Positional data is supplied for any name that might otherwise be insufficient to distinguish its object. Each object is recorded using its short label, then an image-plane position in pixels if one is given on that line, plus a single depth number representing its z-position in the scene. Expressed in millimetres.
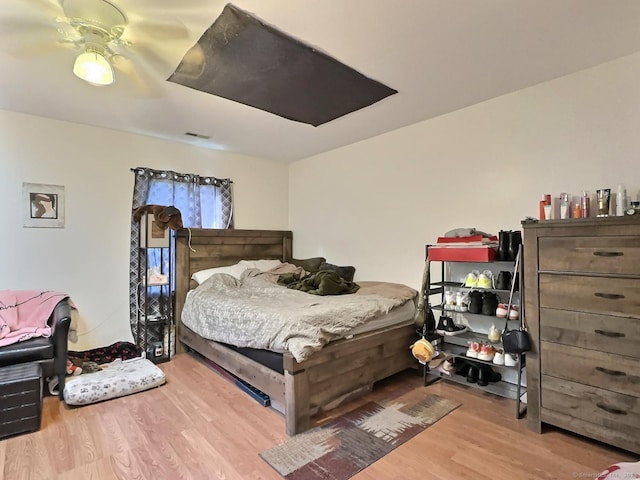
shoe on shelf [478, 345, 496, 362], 2440
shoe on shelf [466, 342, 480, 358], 2491
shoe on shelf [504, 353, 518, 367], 2330
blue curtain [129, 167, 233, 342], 3604
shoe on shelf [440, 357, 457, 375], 2707
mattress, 2257
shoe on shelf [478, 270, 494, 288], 2545
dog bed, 2408
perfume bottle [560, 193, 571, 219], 2223
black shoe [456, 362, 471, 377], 2794
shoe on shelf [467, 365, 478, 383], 2666
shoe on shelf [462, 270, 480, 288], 2607
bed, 2088
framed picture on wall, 3074
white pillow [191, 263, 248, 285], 3689
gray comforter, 2160
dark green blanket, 3117
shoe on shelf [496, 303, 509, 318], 2413
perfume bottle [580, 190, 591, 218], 2173
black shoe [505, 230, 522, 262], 2418
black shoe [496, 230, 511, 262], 2451
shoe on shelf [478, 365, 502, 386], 2627
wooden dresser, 1779
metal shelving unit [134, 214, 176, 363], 3365
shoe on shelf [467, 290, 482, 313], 2580
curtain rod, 3635
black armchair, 2344
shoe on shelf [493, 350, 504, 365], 2378
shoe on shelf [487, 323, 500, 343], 2479
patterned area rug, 1748
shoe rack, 2521
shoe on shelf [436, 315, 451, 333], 2788
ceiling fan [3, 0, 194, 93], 1636
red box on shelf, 2454
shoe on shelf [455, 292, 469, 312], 2637
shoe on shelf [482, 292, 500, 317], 2523
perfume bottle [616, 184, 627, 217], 1979
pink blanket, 2529
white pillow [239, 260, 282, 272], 4023
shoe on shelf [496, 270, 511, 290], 2469
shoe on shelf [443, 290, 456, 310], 2695
